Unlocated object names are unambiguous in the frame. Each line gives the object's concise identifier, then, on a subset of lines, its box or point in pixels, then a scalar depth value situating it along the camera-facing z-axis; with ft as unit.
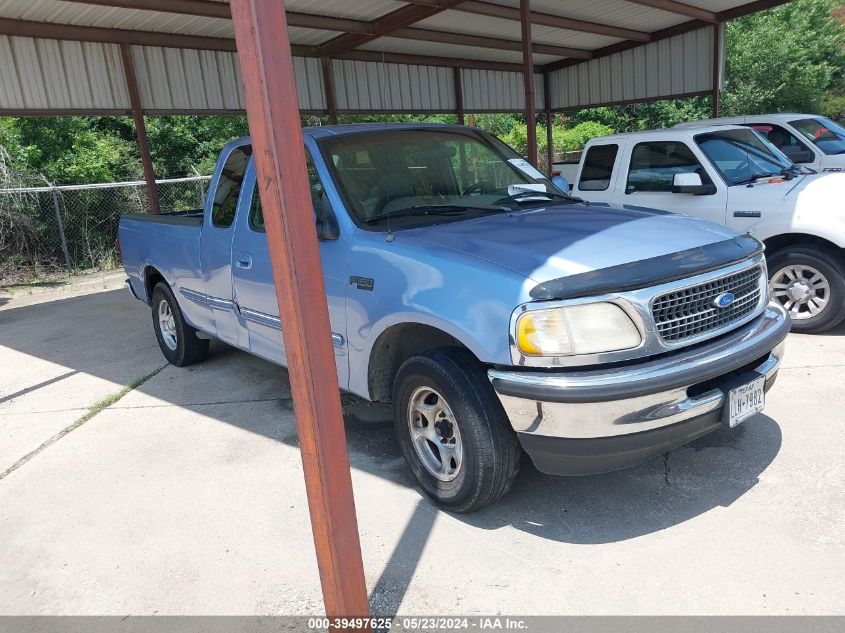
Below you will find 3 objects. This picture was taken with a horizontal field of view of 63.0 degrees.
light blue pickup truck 9.65
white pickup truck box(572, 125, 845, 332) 19.03
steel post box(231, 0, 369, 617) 7.26
